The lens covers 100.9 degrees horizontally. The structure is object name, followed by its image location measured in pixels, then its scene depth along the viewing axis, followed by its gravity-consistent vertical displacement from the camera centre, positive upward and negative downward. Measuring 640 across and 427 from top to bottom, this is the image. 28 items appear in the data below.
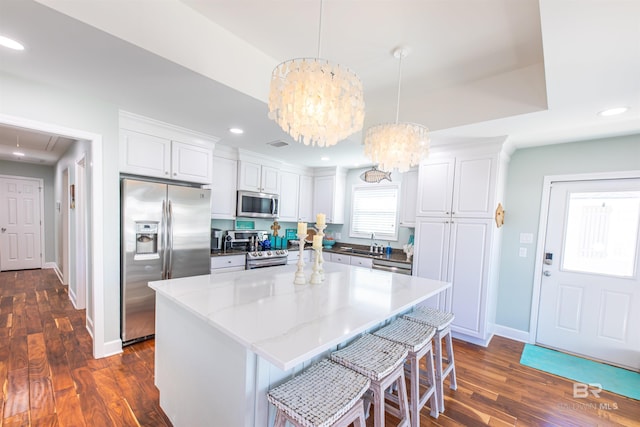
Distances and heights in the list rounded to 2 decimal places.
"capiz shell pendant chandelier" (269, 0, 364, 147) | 1.40 +0.56
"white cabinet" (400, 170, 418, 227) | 4.03 +0.07
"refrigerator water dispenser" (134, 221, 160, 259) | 2.77 -0.52
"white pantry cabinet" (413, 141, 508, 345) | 3.09 -0.33
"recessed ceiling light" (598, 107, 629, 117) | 2.14 +0.84
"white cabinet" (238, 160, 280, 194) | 4.08 +0.32
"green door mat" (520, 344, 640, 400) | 2.45 -1.62
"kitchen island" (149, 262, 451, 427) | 1.16 -0.64
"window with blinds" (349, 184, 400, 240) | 4.59 -0.17
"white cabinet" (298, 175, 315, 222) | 5.05 +0.00
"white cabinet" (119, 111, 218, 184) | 2.71 +0.48
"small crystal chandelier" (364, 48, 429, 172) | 1.99 +0.46
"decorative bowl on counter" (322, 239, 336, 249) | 5.17 -0.85
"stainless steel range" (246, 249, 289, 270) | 3.87 -0.93
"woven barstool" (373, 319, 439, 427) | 1.73 -0.94
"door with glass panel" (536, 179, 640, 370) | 2.78 -0.68
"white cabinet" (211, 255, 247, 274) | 3.50 -0.93
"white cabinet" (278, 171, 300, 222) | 4.73 +0.06
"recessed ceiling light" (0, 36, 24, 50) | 1.57 +0.87
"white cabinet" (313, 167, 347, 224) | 4.99 +0.15
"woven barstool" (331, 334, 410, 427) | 1.37 -0.87
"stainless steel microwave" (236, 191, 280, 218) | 4.07 -0.13
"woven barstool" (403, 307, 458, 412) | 2.05 -1.01
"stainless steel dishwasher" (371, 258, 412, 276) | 3.73 -0.91
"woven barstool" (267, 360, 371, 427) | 1.06 -0.86
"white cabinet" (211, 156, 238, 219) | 3.81 +0.10
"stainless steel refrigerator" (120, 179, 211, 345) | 2.70 -0.54
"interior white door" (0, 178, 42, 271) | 5.65 -0.83
